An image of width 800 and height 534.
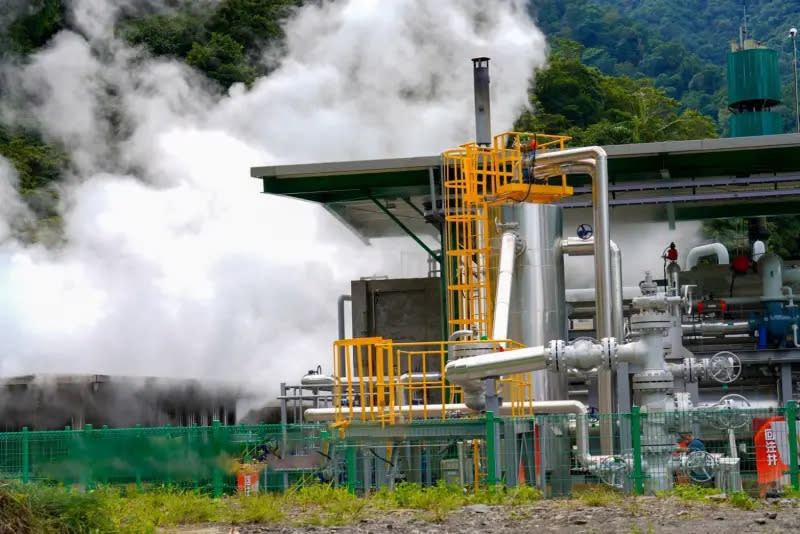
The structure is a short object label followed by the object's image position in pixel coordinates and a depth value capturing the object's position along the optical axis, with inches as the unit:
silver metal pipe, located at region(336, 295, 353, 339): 1393.0
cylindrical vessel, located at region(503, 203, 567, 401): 921.5
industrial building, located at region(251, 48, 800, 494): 785.6
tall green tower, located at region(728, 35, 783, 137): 1811.0
